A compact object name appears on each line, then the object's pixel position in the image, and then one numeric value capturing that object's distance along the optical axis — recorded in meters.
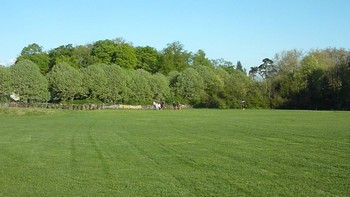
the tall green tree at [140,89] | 93.88
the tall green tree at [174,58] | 119.50
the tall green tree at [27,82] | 81.81
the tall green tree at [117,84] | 89.75
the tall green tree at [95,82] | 87.56
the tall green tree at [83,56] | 113.49
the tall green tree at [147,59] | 121.12
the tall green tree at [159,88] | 96.38
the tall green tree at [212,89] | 94.81
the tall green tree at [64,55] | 104.56
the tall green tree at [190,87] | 99.38
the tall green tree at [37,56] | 107.19
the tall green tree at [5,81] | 80.56
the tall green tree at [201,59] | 131.38
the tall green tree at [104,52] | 113.31
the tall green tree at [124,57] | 112.88
